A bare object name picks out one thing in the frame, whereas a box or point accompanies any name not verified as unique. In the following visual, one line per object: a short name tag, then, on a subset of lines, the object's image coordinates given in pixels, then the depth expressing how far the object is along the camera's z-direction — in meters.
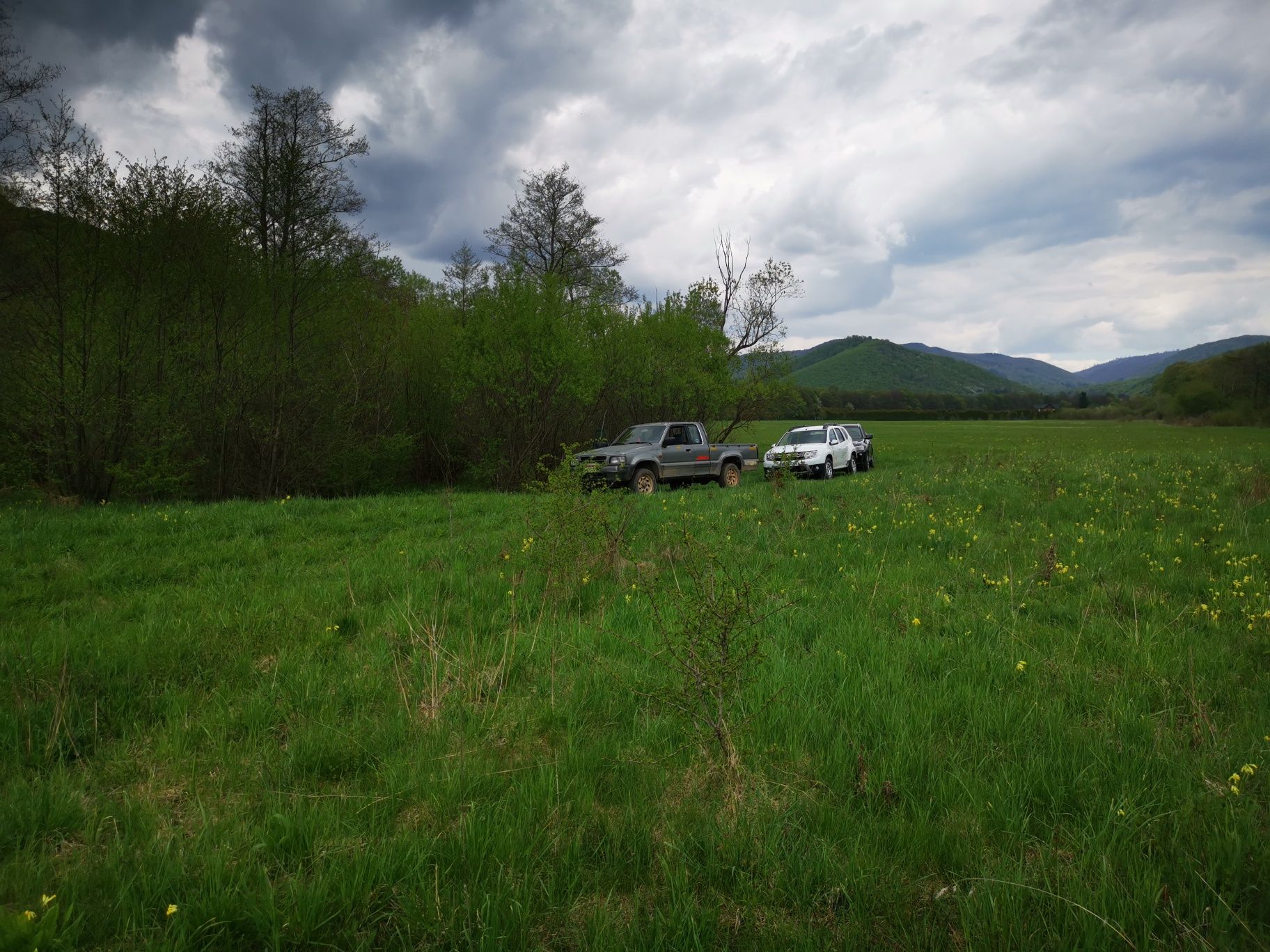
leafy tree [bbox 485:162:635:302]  27.91
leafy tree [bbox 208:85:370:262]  16.77
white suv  19.91
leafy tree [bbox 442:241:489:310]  28.59
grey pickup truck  15.61
